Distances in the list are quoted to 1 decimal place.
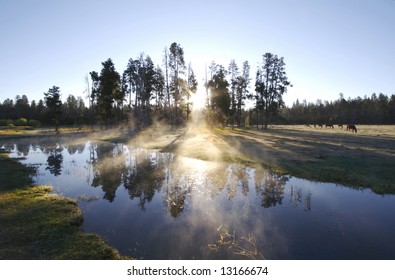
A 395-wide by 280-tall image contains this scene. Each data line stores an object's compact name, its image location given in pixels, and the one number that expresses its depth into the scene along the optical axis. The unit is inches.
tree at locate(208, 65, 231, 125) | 2546.8
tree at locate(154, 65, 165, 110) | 3064.5
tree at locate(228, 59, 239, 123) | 2890.0
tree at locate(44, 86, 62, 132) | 2645.2
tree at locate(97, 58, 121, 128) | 2509.8
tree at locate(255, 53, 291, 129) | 2475.4
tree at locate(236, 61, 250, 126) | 2891.2
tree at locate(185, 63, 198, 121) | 2672.5
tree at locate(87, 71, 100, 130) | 2999.5
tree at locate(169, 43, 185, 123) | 2256.4
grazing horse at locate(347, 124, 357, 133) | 2259.4
